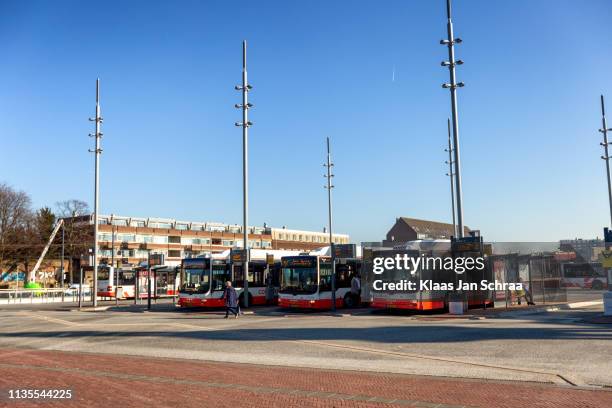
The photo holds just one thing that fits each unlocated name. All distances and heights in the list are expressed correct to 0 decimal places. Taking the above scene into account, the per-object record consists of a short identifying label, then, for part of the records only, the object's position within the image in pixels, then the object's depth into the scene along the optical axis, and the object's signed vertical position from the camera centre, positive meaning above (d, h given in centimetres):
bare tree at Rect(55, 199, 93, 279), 7088 +443
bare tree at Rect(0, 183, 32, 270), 5991 +569
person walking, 2566 -140
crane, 5951 +222
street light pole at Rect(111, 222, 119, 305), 4613 -57
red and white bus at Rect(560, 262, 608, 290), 5256 -113
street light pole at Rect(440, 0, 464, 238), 2641 +806
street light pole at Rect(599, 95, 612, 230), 4056 +795
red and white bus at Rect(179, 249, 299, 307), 3105 -54
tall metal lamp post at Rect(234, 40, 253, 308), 3397 +771
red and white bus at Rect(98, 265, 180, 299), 4744 -100
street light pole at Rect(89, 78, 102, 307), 3606 +564
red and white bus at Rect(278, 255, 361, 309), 2880 -75
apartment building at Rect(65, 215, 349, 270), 9169 +591
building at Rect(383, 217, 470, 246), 11581 +709
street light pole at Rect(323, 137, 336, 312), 2897 -58
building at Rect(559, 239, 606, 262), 4653 +125
